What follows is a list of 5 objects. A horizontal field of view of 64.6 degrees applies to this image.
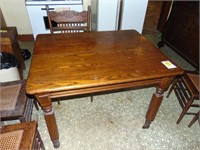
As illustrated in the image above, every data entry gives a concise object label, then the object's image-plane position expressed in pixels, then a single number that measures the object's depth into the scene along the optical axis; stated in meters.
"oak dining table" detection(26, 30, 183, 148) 1.02
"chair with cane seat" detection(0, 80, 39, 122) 1.18
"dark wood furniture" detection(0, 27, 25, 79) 1.86
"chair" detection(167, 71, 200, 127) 1.49
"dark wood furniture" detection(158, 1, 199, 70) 2.23
